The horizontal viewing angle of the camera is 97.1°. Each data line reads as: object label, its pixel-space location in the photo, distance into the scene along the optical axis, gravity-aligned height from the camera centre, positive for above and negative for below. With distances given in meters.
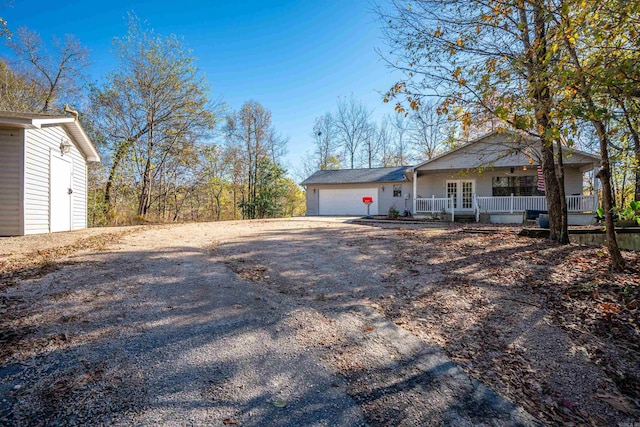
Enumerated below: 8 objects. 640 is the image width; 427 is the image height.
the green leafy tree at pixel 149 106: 13.91 +5.77
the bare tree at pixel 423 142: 24.53 +6.64
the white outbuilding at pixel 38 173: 6.70 +1.24
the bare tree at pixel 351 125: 27.81 +9.20
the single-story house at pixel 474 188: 12.14 +1.52
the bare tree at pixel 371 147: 28.27 +7.07
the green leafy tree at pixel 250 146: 21.84 +5.71
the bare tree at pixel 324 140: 28.91 +7.96
